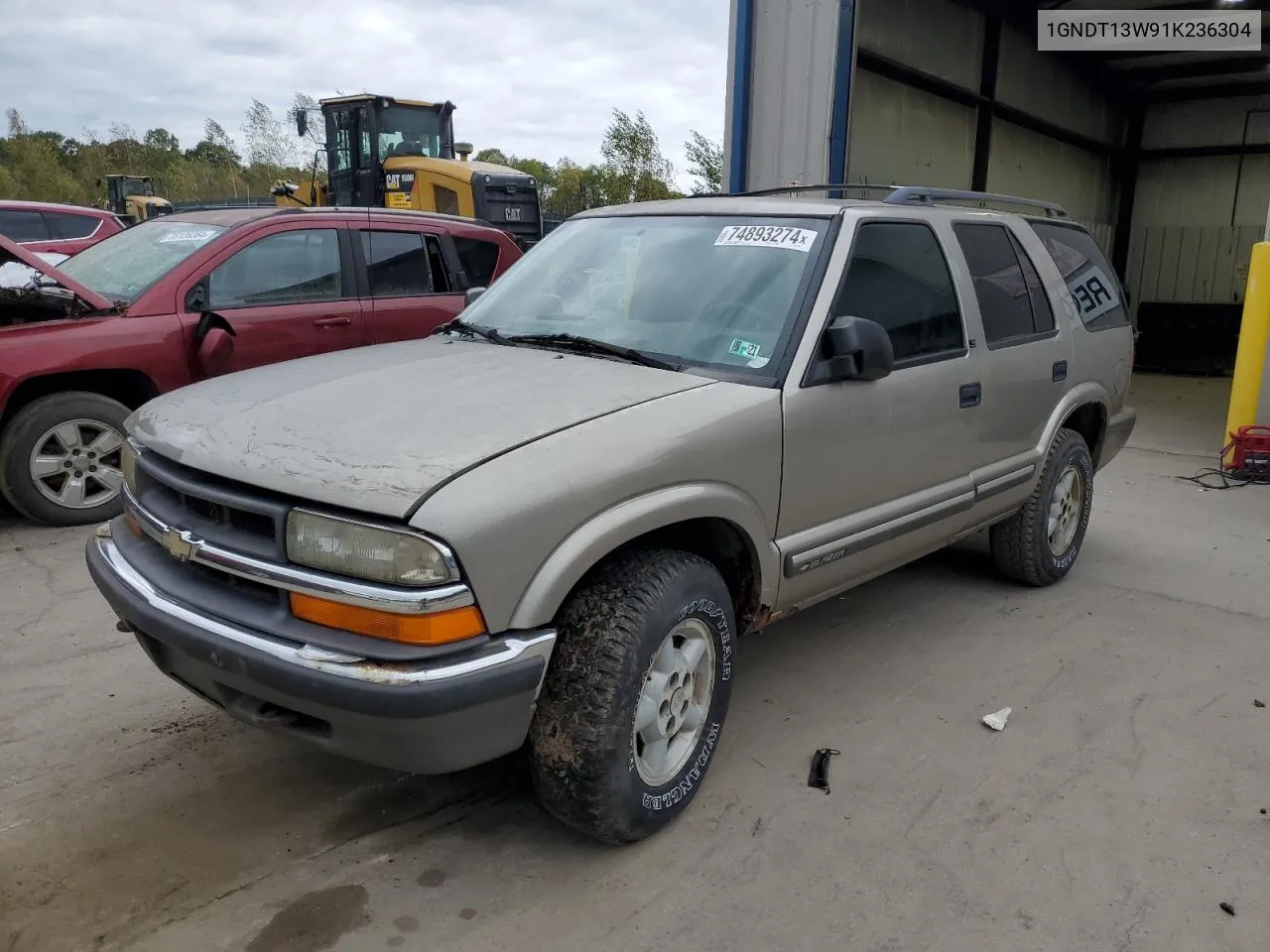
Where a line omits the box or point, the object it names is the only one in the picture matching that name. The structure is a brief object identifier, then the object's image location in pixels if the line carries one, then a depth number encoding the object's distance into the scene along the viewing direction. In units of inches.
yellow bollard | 299.0
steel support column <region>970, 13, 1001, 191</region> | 490.6
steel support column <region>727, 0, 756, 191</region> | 325.1
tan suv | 89.3
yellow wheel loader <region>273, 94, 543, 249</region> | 552.4
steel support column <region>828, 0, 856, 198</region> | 307.6
